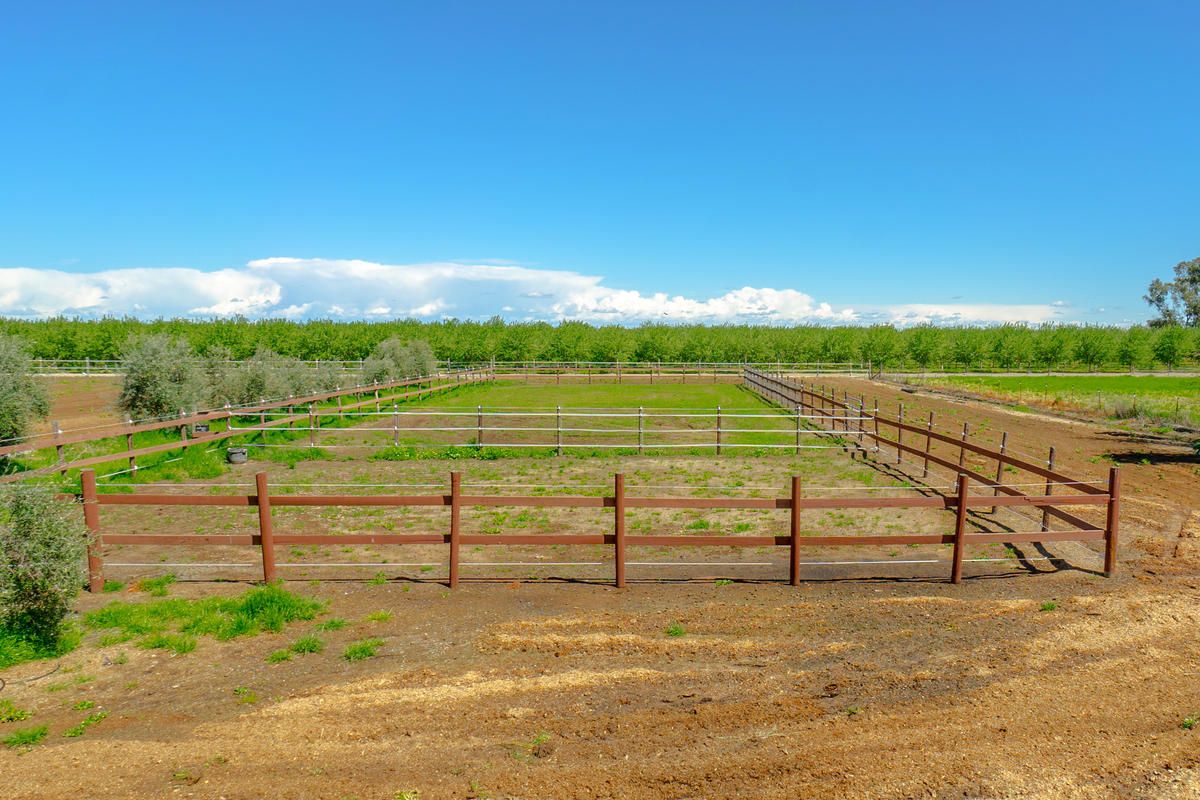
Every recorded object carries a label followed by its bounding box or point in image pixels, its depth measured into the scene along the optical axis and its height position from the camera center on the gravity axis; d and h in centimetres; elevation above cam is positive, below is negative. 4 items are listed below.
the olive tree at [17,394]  1675 -126
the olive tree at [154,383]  2084 -118
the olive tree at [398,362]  3684 -100
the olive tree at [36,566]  623 -202
